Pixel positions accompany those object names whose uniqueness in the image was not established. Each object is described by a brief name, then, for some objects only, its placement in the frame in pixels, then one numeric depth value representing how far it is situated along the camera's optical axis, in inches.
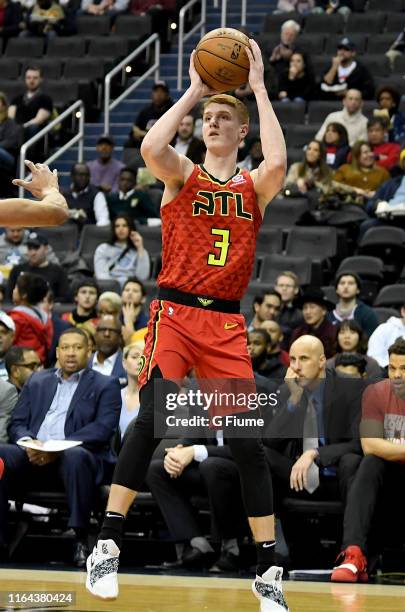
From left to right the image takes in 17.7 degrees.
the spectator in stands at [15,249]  557.0
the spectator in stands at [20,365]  409.1
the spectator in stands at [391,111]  597.0
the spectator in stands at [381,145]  579.2
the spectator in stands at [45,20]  777.6
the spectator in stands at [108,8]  789.2
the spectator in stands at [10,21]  791.1
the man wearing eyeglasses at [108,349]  426.3
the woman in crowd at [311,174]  560.4
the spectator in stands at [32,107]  688.4
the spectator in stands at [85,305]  479.8
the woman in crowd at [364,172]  562.9
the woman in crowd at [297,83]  655.8
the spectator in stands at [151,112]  669.3
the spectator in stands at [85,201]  602.9
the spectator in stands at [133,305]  472.4
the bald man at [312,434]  349.7
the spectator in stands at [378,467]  329.4
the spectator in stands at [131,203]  593.6
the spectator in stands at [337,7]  716.7
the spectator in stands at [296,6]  735.1
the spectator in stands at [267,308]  462.3
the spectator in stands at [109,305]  459.5
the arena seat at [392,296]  480.4
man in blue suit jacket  360.5
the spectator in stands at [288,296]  473.4
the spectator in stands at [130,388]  387.2
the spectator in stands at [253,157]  589.6
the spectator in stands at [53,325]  462.0
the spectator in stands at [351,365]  374.3
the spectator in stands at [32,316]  455.2
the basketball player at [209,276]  236.5
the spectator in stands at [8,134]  669.3
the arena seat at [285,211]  564.7
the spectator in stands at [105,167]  634.8
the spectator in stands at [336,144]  587.2
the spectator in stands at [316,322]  442.0
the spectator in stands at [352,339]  410.6
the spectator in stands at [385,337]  434.0
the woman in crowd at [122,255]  540.4
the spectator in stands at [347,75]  644.1
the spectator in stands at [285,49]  668.1
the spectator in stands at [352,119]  603.8
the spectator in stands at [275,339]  422.6
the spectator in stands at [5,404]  382.9
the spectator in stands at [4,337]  422.0
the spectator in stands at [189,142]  581.3
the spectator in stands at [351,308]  456.4
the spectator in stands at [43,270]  530.9
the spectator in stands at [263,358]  413.4
